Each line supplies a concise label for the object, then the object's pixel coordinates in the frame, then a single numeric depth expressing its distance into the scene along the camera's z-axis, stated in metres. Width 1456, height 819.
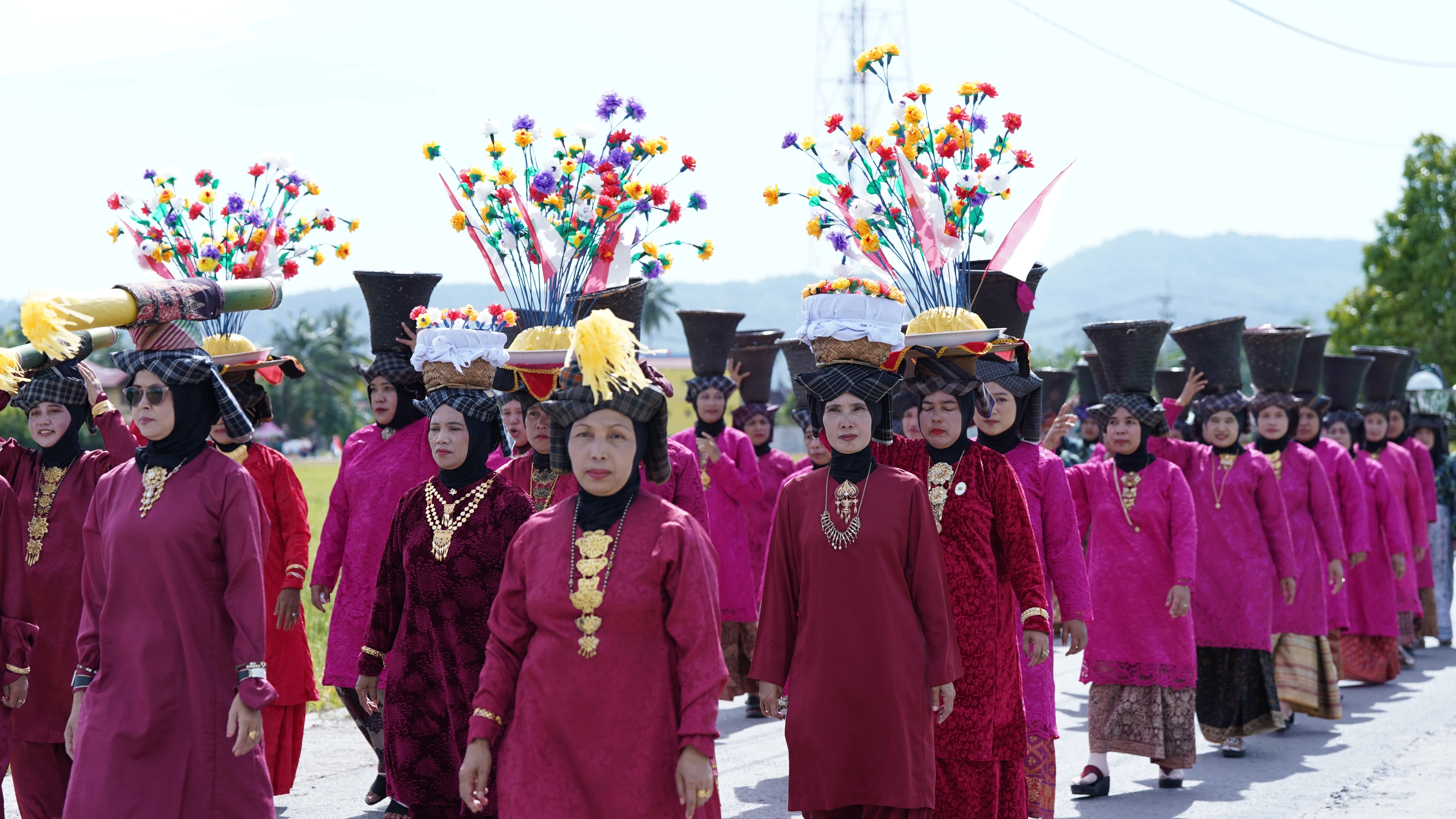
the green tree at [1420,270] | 35.50
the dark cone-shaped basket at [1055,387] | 14.27
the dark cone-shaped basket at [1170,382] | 11.47
